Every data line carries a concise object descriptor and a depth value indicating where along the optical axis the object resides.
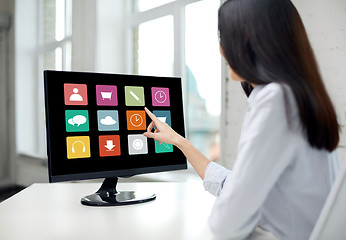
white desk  0.92
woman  0.71
